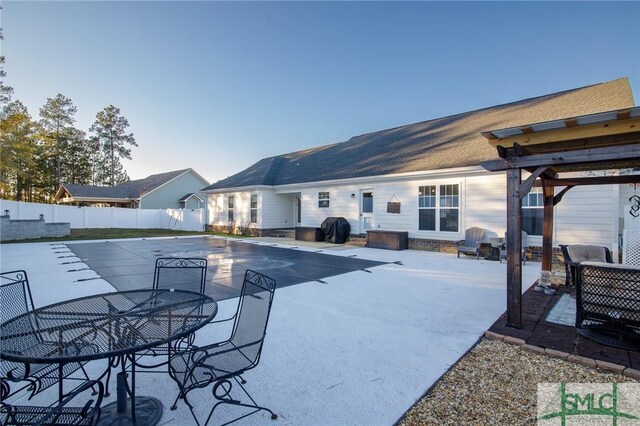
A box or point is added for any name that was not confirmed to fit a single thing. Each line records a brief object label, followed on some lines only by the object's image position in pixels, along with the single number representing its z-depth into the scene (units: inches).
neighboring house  1121.4
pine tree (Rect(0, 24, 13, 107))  791.7
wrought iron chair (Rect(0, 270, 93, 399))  78.2
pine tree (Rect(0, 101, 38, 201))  782.5
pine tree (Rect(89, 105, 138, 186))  1451.8
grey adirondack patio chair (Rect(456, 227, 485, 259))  380.5
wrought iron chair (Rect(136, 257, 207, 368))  141.7
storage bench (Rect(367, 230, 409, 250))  461.7
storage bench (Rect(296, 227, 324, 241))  584.7
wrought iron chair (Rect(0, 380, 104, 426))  64.7
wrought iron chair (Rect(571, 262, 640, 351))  117.0
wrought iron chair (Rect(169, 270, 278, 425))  84.0
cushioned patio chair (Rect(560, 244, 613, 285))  230.1
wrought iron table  72.8
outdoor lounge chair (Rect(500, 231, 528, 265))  349.7
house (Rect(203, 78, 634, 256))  348.8
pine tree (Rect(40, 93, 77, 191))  1288.1
